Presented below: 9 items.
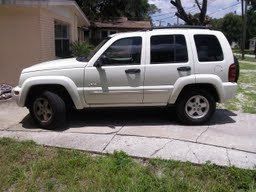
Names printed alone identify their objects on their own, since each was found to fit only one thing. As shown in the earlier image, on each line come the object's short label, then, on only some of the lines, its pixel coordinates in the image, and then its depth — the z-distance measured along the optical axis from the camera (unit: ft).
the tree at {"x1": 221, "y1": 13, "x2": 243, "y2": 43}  167.66
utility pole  76.65
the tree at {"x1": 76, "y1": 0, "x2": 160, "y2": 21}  66.01
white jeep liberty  14.26
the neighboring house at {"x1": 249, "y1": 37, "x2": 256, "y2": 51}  165.15
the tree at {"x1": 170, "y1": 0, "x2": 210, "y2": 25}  38.40
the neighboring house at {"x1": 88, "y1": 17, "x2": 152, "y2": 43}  82.63
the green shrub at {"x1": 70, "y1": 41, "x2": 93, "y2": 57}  30.96
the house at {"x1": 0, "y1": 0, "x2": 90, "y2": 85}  23.04
